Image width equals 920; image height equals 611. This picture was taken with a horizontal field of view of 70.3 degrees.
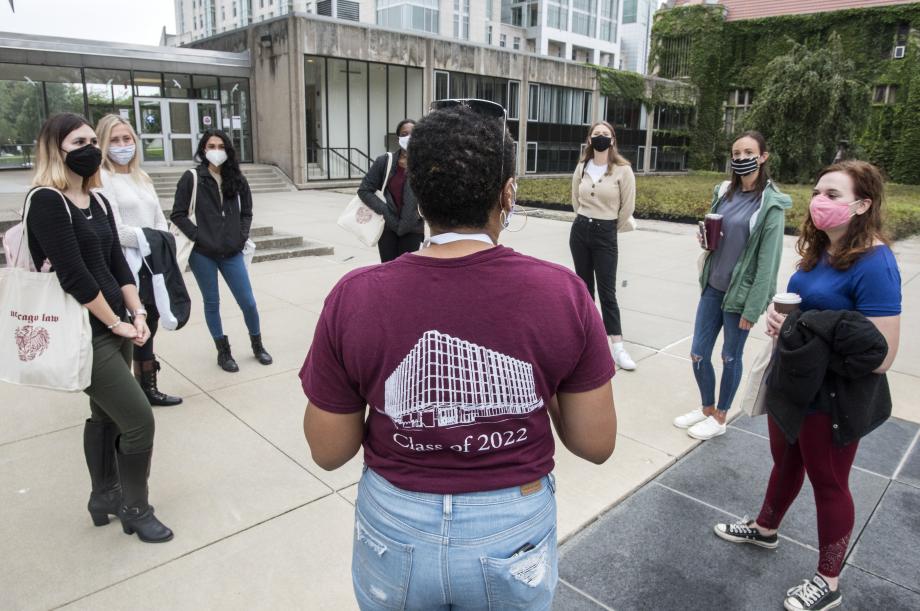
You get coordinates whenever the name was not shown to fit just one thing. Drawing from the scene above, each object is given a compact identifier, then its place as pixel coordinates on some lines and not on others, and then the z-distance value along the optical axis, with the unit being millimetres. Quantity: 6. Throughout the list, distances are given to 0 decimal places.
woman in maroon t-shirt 1271
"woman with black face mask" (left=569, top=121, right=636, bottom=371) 5180
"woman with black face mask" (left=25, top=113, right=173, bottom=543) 2535
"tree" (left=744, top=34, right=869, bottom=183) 26109
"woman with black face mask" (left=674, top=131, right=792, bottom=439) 3605
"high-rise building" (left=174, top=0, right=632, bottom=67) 61125
